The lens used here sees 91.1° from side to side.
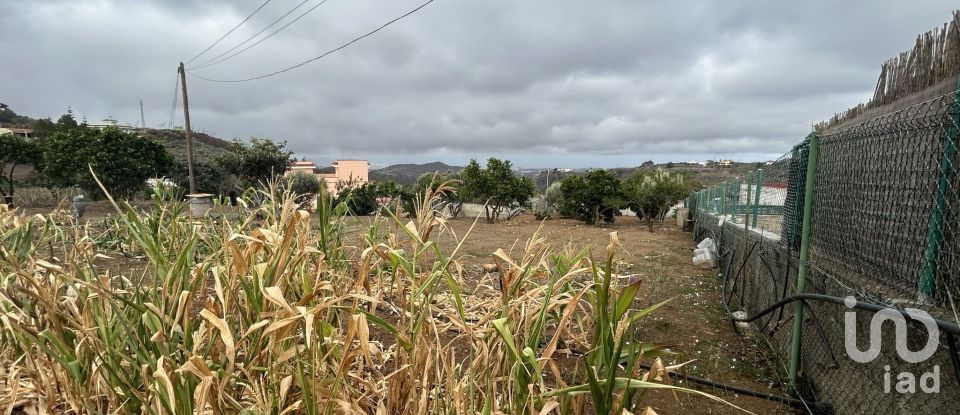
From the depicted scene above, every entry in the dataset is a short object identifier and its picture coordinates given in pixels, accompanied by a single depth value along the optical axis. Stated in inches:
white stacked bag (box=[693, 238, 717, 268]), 229.9
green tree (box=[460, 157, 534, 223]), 531.5
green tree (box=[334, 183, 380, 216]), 629.0
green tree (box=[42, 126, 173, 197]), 624.7
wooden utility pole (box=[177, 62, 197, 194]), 580.7
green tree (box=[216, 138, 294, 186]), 754.2
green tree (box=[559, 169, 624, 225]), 508.4
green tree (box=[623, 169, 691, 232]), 472.1
